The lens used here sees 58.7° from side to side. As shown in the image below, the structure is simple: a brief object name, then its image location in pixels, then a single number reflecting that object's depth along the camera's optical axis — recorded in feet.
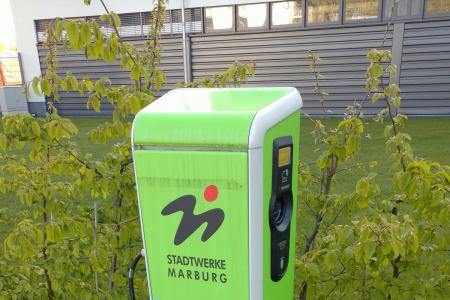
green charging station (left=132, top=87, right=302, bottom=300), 4.17
